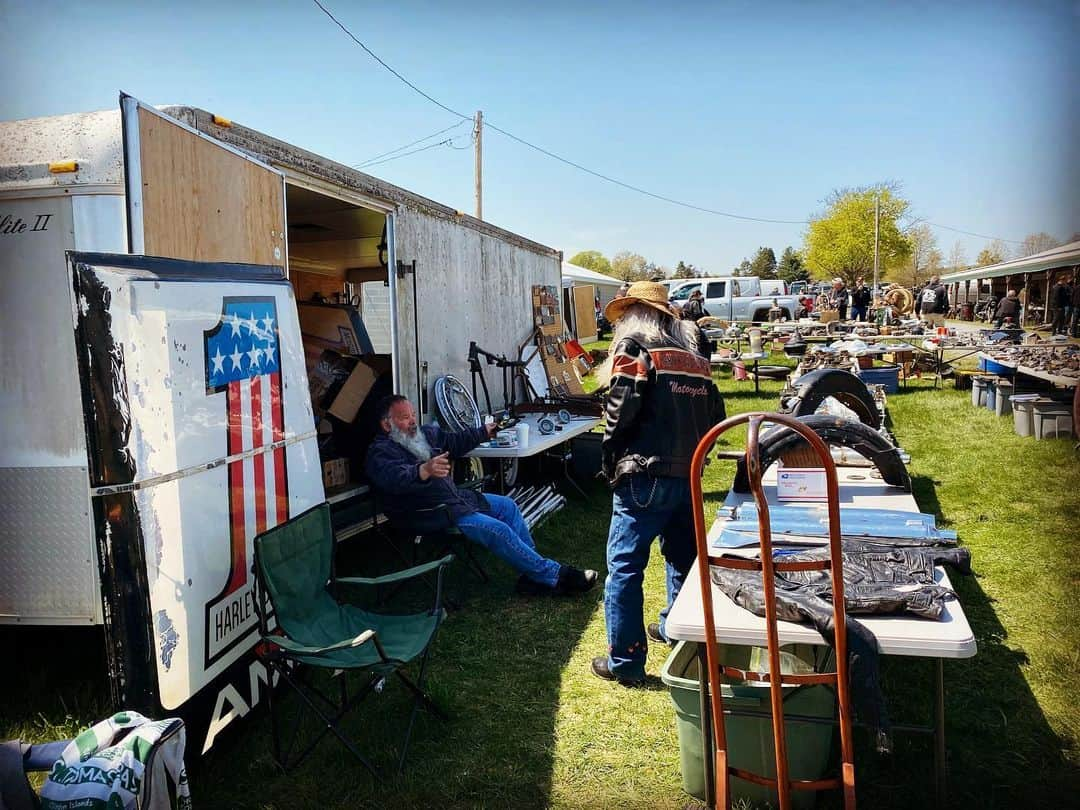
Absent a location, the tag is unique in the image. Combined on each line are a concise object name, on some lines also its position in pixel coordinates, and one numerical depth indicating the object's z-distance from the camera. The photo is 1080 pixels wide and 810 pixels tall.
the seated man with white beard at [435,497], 4.71
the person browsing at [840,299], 25.73
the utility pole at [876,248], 41.25
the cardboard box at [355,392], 6.03
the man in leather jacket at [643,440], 3.51
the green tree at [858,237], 49.56
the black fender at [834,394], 4.52
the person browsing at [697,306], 18.70
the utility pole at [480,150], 21.72
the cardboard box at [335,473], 5.31
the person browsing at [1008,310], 20.94
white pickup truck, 25.70
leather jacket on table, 2.13
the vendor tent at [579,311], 12.46
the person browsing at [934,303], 23.67
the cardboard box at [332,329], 6.85
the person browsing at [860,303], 24.77
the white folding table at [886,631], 2.15
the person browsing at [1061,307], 12.95
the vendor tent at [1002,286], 20.84
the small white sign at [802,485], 3.60
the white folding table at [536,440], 6.04
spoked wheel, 6.12
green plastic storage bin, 2.52
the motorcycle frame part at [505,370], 7.16
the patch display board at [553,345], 9.33
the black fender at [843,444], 3.38
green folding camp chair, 2.97
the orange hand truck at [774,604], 1.88
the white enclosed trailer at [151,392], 2.61
